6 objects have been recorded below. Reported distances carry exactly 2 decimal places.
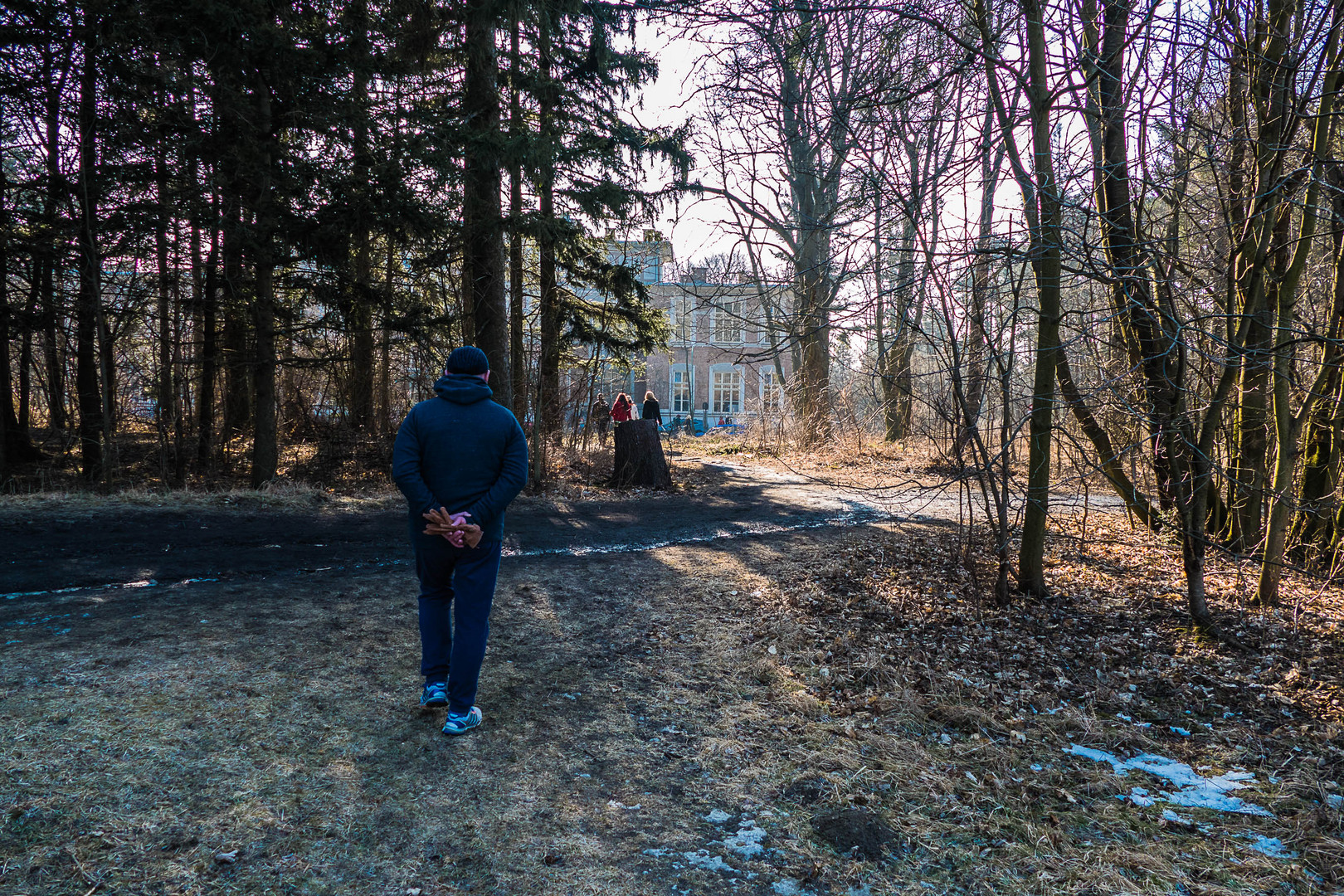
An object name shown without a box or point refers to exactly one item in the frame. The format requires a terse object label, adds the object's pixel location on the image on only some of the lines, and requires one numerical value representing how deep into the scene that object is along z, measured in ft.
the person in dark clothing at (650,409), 61.42
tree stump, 42.96
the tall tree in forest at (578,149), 36.50
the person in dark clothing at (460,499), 11.44
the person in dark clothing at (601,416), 58.39
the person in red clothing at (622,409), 55.47
